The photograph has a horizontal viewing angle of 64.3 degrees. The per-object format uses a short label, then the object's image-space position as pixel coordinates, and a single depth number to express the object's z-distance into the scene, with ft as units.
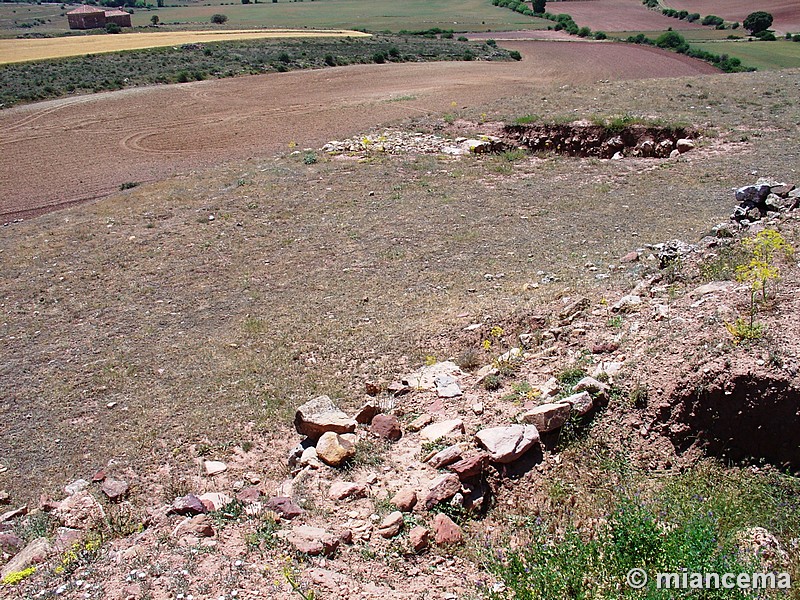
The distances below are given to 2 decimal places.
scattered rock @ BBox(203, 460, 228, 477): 19.75
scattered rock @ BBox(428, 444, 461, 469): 17.57
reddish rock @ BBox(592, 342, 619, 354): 21.44
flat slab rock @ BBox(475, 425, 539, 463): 16.99
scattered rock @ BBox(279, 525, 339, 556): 14.47
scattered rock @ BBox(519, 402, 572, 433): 17.69
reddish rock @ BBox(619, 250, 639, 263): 31.83
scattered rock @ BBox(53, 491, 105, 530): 17.60
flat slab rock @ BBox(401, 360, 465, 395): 23.18
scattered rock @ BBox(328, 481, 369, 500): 17.19
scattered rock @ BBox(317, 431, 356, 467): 18.83
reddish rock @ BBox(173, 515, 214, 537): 15.55
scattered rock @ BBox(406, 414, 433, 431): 20.42
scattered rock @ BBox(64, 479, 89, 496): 19.80
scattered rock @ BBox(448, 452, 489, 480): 16.80
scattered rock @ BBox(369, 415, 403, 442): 20.07
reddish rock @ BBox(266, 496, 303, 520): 16.29
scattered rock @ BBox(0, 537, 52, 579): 15.43
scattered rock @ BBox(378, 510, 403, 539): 15.28
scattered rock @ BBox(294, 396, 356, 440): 20.49
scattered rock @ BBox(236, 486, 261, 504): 17.53
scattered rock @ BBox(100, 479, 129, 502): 18.95
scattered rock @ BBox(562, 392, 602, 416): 17.87
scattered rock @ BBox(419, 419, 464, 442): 19.16
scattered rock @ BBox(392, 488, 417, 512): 16.19
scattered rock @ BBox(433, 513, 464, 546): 14.97
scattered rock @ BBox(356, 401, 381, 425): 21.34
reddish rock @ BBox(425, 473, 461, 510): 16.16
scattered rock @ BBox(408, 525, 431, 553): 14.82
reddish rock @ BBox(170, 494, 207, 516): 17.22
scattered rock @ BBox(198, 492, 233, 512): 17.31
